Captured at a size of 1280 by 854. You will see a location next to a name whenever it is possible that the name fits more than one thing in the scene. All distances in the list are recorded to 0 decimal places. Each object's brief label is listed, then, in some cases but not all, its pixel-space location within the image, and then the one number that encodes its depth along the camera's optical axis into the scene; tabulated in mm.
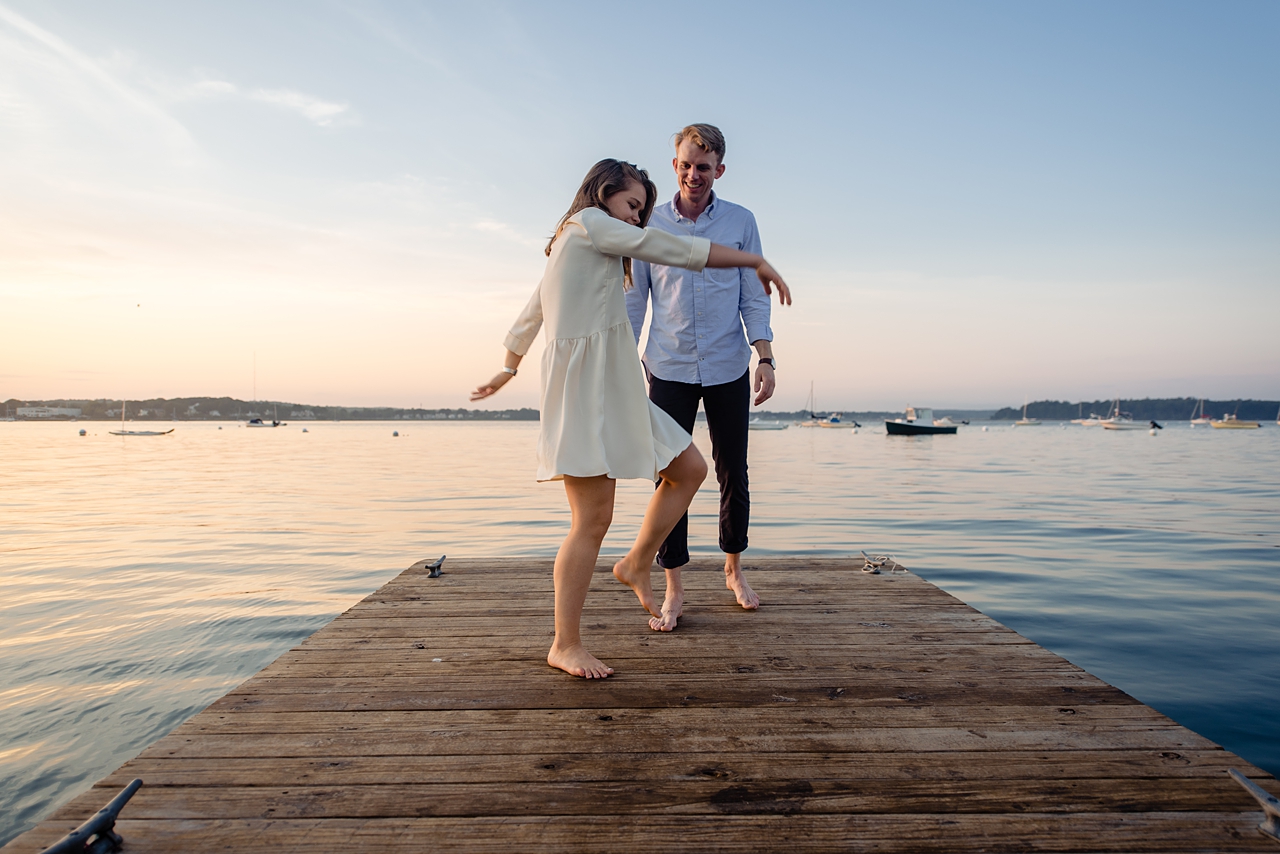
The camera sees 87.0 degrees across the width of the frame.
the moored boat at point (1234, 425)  100125
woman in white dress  2641
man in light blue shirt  3672
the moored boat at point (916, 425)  65812
